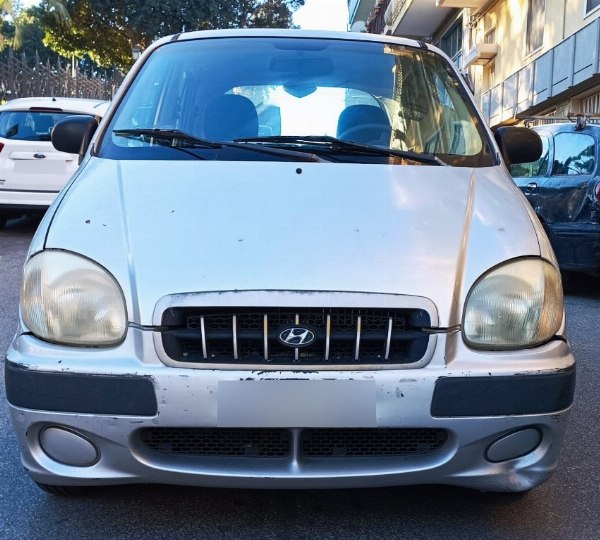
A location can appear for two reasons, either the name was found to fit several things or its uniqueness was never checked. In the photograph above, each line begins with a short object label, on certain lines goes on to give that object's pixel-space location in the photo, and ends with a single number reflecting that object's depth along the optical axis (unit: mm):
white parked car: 8891
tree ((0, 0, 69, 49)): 26609
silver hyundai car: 2178
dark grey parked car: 6348
